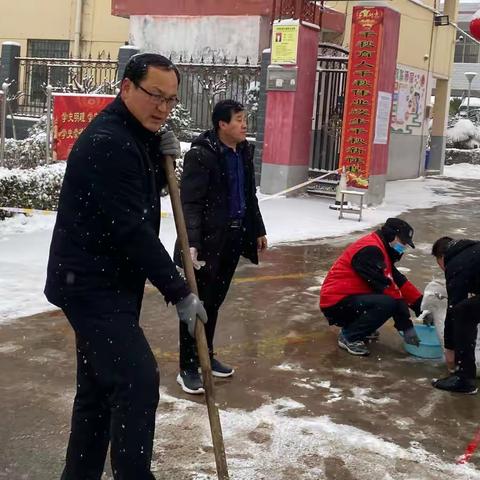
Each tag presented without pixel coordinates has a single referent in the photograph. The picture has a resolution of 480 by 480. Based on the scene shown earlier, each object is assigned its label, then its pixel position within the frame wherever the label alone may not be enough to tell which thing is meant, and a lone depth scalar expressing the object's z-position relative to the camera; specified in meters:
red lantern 10.59
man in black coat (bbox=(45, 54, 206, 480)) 2.51
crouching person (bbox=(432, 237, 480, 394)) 4.44
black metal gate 13.70
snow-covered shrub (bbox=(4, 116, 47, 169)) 11.70
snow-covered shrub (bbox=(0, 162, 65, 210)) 8.66
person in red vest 4.98
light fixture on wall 19.45
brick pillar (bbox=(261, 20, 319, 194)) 12.86
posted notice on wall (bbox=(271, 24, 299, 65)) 12.73
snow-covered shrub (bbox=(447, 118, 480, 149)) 25.69
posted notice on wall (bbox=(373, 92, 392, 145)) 12.76
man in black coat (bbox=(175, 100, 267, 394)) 4.22
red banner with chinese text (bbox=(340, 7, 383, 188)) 12.46
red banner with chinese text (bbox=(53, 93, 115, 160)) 9.72
